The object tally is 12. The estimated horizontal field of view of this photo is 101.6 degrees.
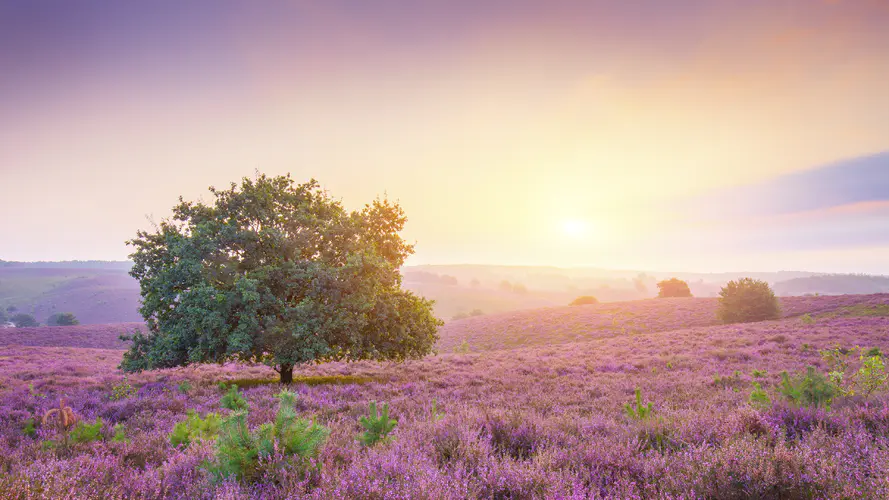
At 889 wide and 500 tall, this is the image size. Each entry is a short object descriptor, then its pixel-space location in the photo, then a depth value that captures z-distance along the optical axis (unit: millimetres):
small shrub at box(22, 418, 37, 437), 6572
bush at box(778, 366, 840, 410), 5965
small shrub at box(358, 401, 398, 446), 4762
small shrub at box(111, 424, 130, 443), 5337
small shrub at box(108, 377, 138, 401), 10562
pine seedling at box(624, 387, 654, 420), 5377
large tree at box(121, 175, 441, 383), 12273
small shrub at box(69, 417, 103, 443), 5344
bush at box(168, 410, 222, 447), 5188
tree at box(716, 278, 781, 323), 37719
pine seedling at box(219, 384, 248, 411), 7805
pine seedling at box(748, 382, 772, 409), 6092
